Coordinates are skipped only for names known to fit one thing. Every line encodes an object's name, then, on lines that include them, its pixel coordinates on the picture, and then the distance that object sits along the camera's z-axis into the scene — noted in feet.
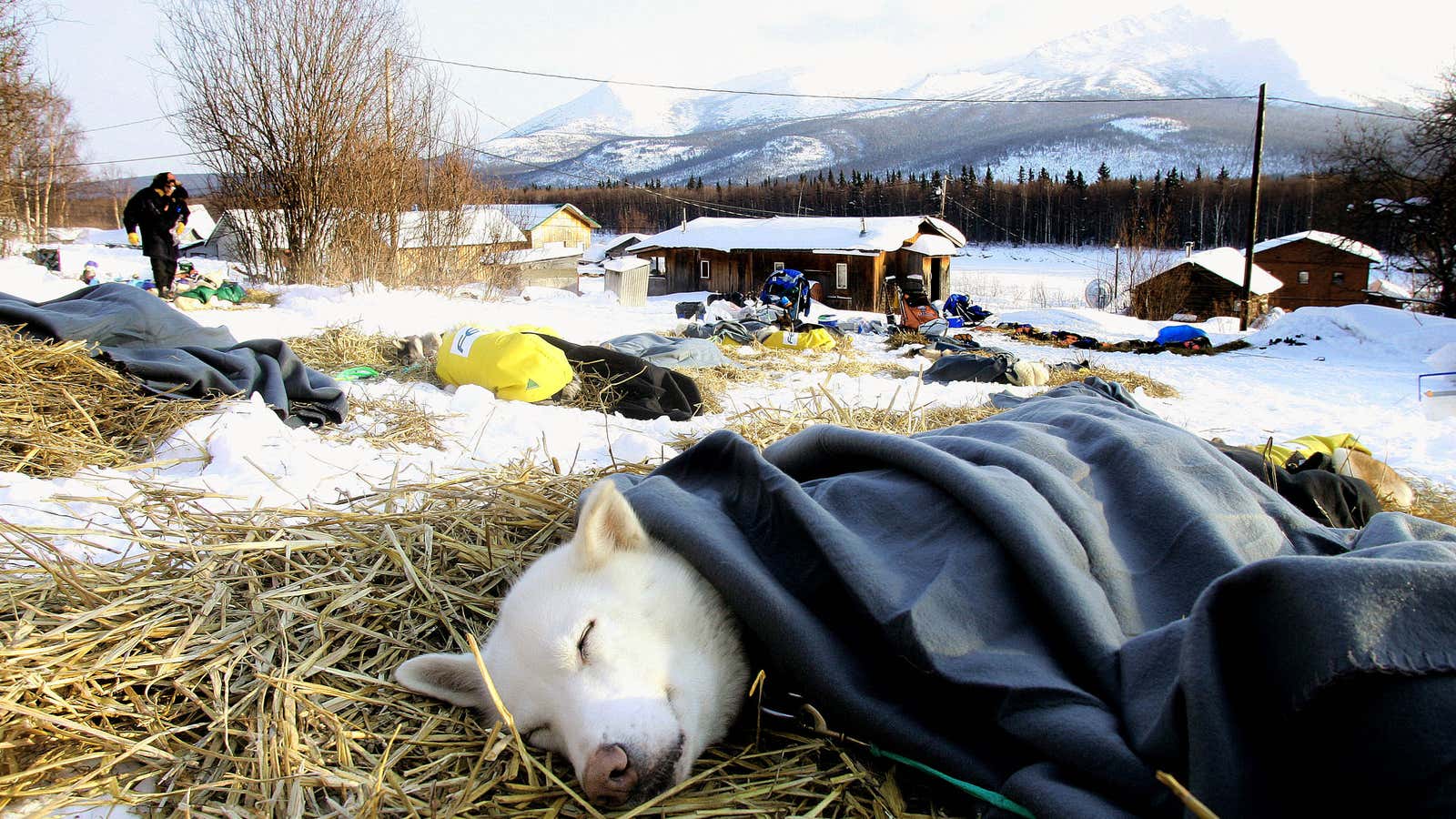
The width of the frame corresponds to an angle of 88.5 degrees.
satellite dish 153.89
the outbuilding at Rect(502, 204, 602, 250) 233.14
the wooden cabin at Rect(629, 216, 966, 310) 134.51
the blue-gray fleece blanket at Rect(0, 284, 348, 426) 14.02
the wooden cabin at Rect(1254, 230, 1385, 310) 139.95
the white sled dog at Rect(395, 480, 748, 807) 4.28
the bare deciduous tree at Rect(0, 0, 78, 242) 57.57
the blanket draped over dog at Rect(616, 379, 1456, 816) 3.14
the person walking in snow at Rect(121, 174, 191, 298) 43.68
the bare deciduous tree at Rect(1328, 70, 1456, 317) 75.66
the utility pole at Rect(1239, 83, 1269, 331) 76.48
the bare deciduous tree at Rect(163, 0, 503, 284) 58.70
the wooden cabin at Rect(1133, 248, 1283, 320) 125.87
